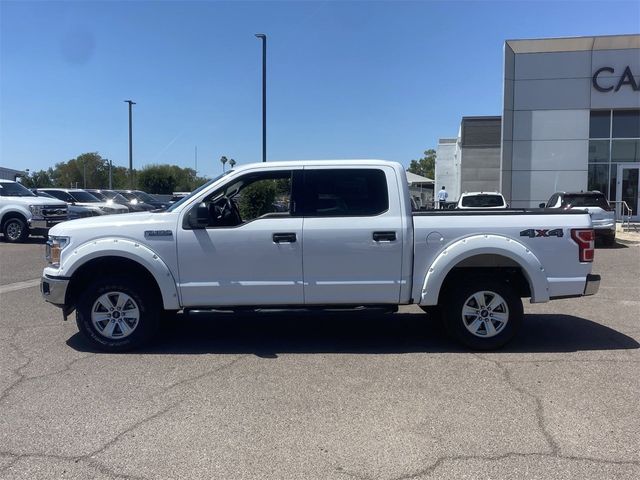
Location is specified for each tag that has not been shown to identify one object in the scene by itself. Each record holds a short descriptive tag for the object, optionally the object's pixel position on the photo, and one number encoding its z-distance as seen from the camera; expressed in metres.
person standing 27.30
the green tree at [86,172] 106.62
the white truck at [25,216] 17.89
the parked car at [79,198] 21.60
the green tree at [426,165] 107.85
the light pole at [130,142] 39.56
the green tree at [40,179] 78.81
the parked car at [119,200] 23.60
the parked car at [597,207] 16.02
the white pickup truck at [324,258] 5.83
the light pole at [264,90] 20.84
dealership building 23.62
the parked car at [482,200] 17.36
